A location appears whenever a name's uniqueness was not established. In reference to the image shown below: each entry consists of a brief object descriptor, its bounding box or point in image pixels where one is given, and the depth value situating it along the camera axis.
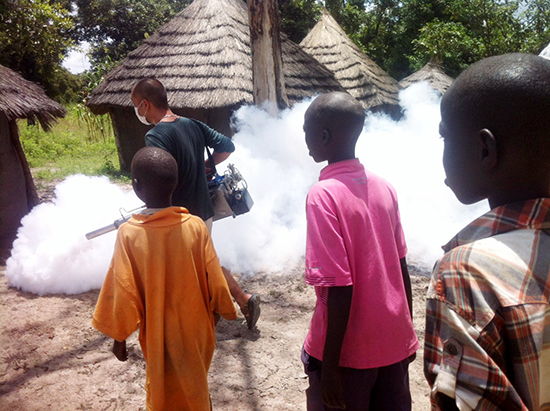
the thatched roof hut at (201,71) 7.94
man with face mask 2.66
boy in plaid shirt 0.78
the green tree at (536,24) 12.22
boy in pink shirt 1.40
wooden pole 5.83
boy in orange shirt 1.86
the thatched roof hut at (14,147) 5.75
